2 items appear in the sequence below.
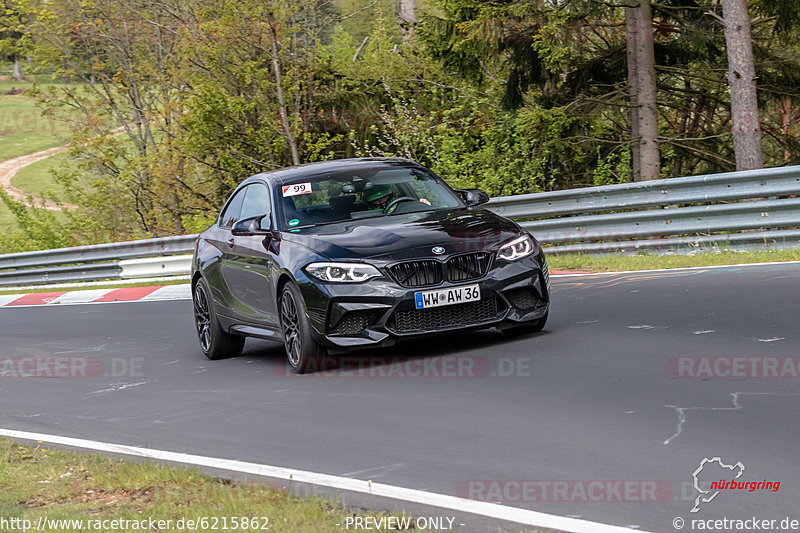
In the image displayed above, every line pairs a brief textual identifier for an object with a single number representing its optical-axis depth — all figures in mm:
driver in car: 17435
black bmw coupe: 15100
